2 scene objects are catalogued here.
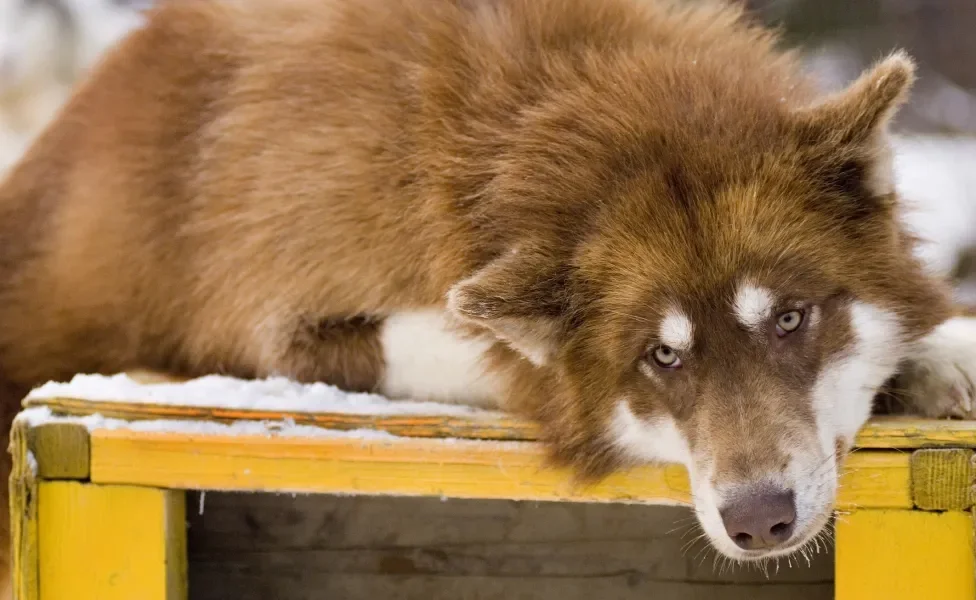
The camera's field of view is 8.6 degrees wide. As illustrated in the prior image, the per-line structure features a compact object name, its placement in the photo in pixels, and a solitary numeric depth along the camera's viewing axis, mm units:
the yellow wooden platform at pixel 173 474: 4014
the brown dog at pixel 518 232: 3983
